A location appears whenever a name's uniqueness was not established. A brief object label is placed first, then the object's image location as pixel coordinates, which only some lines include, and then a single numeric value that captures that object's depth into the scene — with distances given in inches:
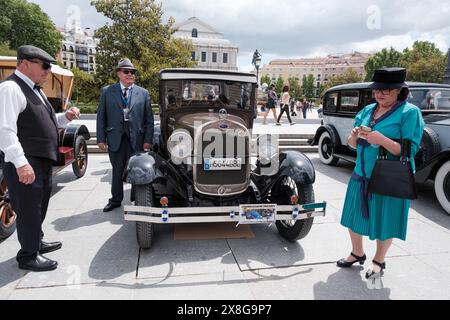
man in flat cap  90.8
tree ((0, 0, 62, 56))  1348.9
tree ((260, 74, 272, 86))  4195.1
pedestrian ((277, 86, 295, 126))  489.3
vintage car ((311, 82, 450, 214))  176.4
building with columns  2842.0
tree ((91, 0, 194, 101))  622.8
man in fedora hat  162.1
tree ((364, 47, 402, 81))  2399.1
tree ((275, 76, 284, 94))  3729.3
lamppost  712.4
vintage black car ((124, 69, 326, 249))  117.6
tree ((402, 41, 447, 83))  1542.8
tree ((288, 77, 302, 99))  3457.2
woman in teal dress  91.0
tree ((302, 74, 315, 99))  4077.3
